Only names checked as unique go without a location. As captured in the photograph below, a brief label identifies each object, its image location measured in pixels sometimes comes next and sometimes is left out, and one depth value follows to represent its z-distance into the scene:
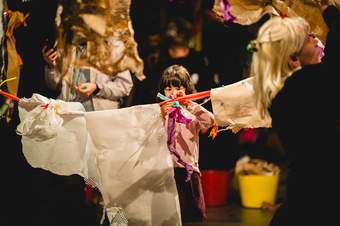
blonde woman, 2.63
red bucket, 5.44
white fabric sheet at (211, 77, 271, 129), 3.35
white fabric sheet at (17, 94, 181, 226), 3.49
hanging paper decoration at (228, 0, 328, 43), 3.59
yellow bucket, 5.34
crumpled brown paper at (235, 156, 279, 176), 5.40
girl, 3.82
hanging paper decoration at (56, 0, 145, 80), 4.05
